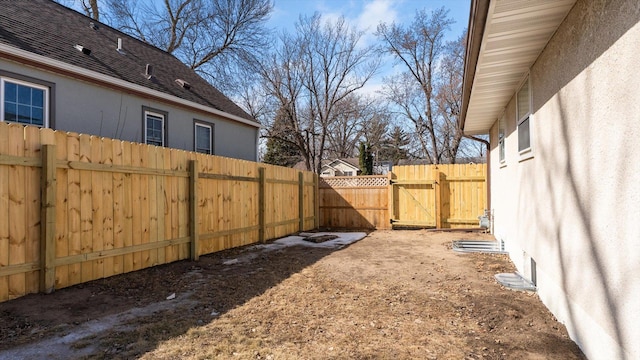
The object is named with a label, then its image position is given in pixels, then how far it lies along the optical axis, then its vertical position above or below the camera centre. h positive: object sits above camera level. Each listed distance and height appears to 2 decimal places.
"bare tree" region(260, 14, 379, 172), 22.86 +7.44
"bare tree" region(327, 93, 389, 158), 25.79 +5.15
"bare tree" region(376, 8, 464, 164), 22.55 +7.39
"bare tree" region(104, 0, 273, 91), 19.45 +8.85
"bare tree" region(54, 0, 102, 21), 17.19 +8.78
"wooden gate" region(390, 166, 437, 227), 11.34 -0.31
